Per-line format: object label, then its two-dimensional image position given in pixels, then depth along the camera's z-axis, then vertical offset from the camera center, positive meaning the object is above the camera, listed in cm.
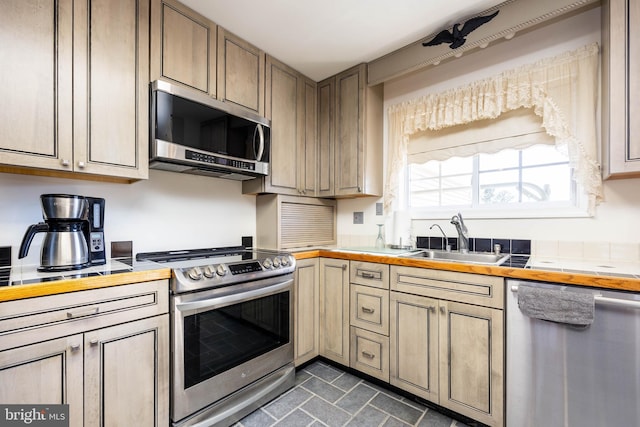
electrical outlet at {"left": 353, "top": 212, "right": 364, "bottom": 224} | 274 -5
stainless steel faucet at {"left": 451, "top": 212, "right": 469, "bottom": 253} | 207 -14
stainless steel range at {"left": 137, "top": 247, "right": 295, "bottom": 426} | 141 -69
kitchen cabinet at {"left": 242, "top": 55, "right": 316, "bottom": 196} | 227 +70
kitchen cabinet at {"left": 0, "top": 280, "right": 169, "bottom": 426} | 103 -58
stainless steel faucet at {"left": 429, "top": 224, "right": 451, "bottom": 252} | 220 -24
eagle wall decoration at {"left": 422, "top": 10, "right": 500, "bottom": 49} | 181 +122
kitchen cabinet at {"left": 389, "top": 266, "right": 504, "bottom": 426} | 148 -73
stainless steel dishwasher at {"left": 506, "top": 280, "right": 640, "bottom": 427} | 118 -70
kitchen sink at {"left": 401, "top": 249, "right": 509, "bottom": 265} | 191 -31
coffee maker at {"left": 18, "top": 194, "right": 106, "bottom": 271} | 129 -10
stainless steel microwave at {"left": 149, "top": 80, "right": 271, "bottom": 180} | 161 +50
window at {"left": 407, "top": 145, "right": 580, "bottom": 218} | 186 +22
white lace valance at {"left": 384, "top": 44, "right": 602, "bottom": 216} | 169 +76
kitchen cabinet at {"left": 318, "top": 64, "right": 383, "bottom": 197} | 242 +70
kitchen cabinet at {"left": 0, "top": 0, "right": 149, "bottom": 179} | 122 +61
